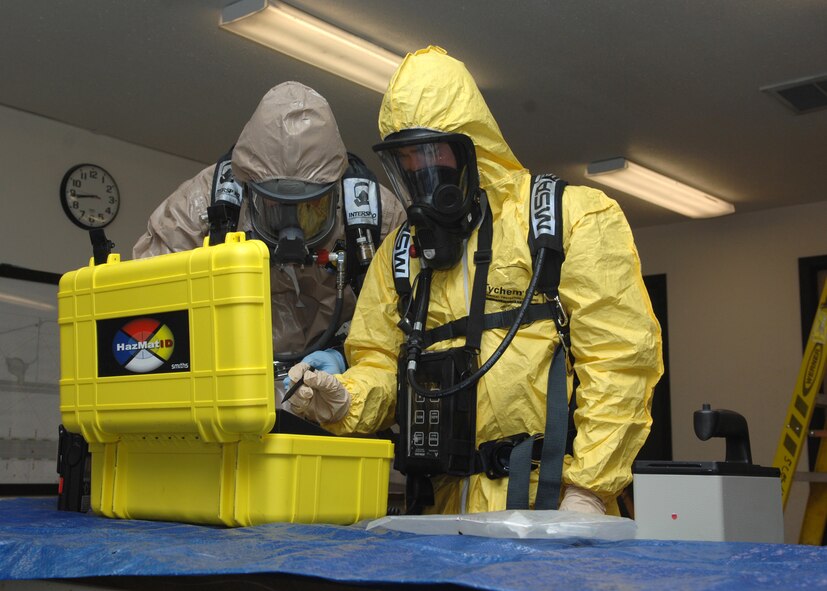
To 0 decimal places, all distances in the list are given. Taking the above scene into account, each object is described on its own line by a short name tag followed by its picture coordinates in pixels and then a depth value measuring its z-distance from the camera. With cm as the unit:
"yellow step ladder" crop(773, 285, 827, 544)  468
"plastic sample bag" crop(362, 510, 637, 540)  146
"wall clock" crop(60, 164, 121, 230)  537
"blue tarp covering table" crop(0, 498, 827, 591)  108
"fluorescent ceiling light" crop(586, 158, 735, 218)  571
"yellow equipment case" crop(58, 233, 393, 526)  166
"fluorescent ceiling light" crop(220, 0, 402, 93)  382
